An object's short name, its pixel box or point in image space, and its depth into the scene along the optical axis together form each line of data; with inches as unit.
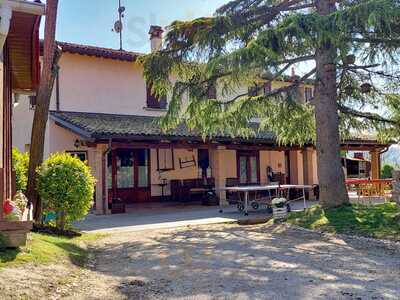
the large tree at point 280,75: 421.7
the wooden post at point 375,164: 895.1
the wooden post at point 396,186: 395.7
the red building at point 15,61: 234.6
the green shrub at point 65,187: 356.2
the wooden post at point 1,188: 236.2
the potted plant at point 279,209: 471.9
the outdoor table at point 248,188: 526.0
